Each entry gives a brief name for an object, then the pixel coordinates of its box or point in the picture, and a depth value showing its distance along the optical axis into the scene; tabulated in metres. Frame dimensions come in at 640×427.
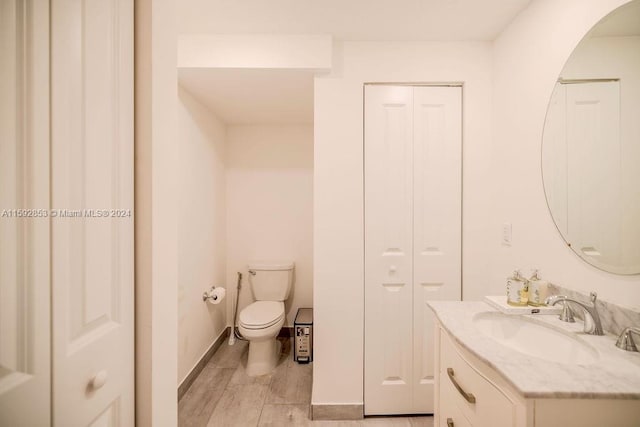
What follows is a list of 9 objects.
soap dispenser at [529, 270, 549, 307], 1.20
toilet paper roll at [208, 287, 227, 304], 2.22
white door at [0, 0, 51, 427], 0.50
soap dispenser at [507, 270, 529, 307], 1.21
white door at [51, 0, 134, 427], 0.58
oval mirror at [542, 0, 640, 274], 0.94
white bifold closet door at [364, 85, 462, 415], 1.75
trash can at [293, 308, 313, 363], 2.35
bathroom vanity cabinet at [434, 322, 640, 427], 0.69
